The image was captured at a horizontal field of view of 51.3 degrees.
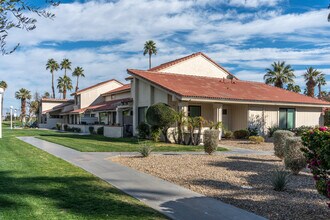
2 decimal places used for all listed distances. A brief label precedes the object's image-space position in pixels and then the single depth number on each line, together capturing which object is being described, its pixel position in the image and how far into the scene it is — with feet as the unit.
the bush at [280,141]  42.68
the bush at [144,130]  78.69
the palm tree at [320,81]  201.77
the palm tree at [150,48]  213.87
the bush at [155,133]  72.54
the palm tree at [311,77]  185.98
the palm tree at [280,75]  149.69
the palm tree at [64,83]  274.57
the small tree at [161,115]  68.39
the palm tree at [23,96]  285.35
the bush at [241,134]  83.28
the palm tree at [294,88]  201.34
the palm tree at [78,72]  267.39
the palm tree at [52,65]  272.51
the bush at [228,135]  83.20
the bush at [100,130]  111.17
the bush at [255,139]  71.12
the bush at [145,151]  46.46
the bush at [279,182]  27.20
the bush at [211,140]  48.80
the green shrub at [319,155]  17.78
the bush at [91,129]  123.73
